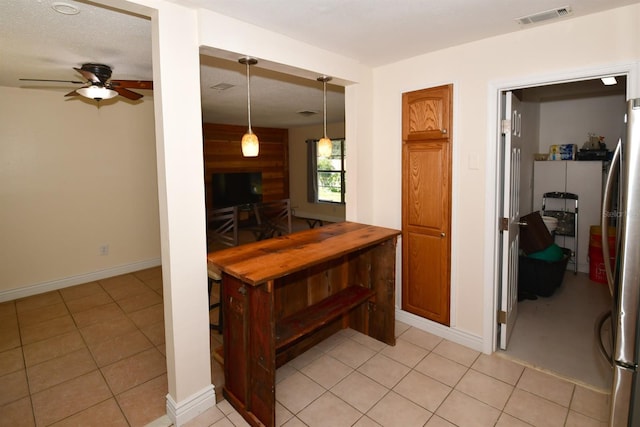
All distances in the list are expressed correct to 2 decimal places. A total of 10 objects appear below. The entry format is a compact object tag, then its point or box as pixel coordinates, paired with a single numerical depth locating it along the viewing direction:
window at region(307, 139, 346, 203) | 7.52
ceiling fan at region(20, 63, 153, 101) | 2.81
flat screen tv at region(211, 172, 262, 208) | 6.88
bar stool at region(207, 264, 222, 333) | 2.51
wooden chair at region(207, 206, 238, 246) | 4.05
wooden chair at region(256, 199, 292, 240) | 5.13
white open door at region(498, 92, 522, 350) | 2.59
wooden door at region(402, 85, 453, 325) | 2.82
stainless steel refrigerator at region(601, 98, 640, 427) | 1.49
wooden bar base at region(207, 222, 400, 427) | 1.93
